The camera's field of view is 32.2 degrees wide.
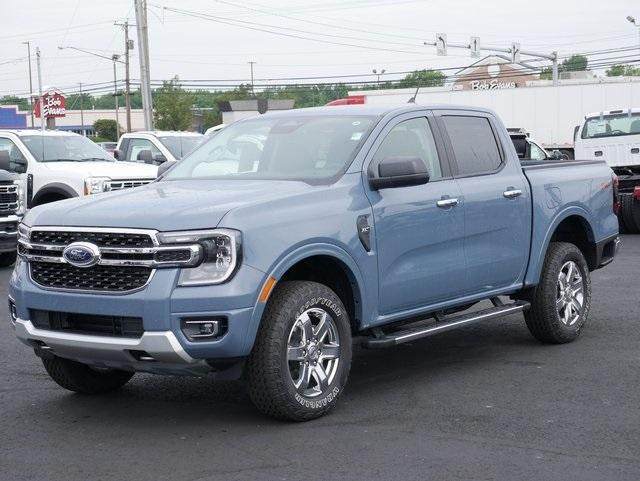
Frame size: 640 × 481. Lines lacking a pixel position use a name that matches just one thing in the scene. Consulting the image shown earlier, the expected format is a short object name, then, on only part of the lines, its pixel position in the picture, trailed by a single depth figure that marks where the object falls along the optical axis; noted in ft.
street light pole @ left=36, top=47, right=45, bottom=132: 269.64
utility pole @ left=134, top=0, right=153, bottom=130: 121.49
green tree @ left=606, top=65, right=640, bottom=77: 446.36
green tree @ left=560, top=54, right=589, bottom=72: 419.74
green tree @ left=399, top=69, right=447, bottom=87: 312.71
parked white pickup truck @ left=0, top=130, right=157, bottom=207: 54.59
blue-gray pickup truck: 19.26
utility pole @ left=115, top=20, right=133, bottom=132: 250.00
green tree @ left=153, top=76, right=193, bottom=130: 287.48
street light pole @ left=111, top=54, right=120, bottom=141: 254.31
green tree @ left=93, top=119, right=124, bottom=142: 373.26
